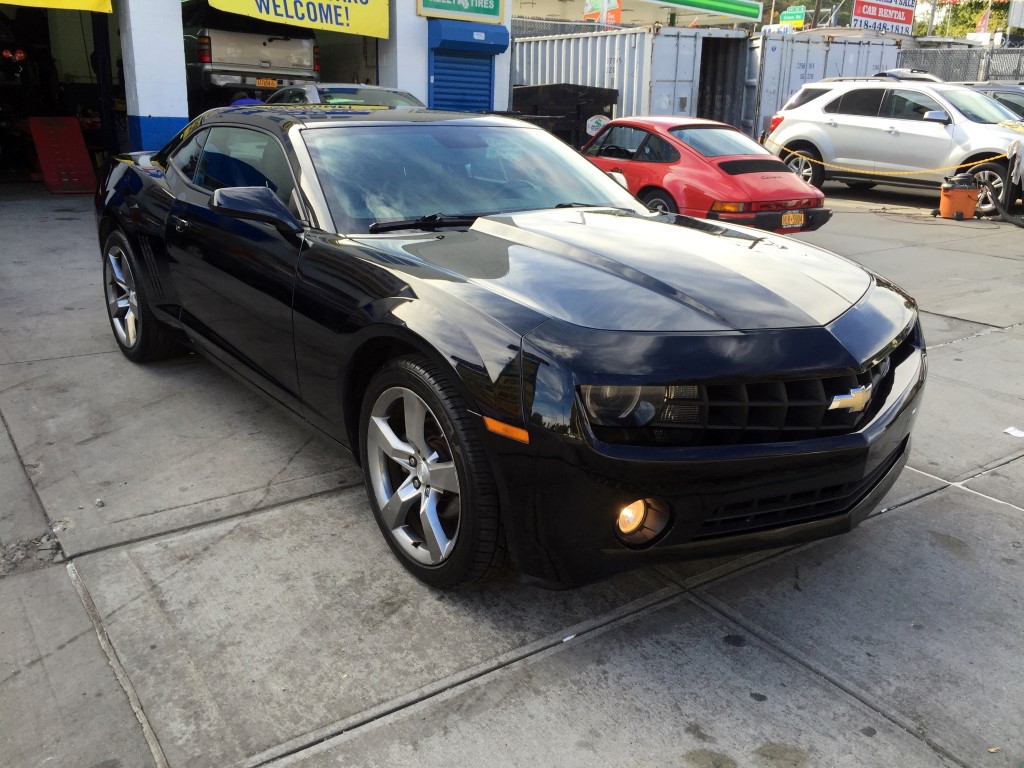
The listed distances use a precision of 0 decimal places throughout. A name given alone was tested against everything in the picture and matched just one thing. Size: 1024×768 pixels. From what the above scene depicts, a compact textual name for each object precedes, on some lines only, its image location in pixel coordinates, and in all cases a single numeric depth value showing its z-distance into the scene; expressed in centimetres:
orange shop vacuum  1207
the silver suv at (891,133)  1262
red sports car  910
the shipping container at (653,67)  1645
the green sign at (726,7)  3083
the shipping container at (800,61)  1816
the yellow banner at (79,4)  1116
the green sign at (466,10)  1487
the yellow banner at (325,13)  1281
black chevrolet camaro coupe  242
